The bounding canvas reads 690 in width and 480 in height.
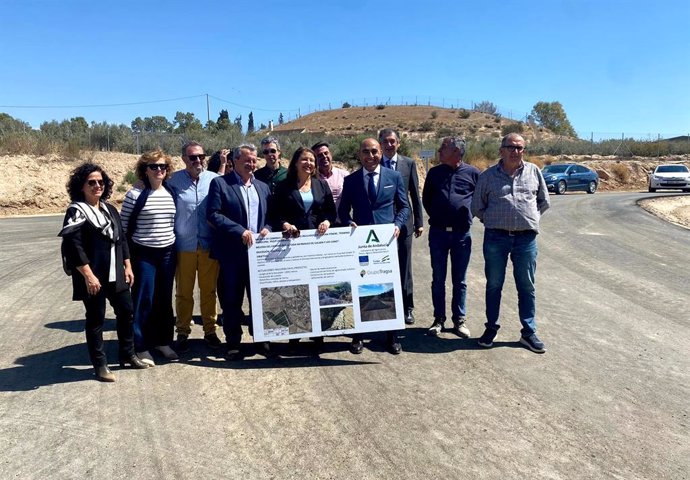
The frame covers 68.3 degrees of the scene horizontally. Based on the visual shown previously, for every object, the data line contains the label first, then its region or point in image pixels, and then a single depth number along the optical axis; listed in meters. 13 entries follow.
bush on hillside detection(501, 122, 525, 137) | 65.94
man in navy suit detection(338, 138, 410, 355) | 5.20
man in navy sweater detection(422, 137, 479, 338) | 5.54
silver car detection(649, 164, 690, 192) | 26.88
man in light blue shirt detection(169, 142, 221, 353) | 5.11
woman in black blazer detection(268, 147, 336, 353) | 4.94
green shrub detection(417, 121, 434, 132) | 71.89
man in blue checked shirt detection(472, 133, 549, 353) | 5.11
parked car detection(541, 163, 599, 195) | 29.05
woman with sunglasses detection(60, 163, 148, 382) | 4.22
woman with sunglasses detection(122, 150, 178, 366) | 4.75
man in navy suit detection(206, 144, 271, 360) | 4.87
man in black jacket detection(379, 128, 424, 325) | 5.56
